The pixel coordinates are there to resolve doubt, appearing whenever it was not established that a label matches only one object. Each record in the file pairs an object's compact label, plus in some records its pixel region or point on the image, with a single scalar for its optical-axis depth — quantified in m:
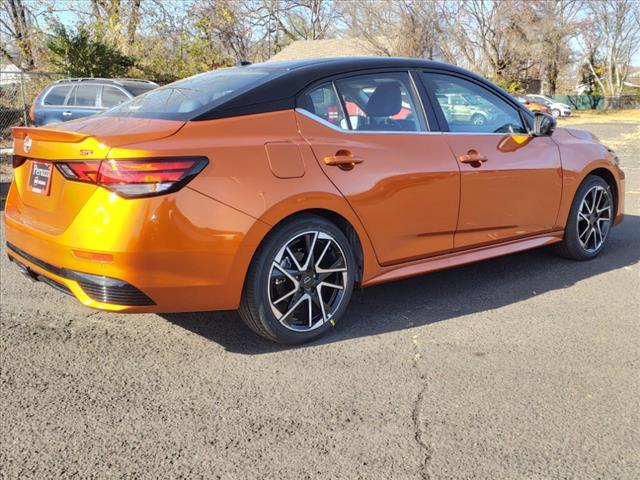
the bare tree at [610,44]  59.53
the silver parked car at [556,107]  45.44
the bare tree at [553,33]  46.41
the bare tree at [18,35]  25.62
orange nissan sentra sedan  3.05
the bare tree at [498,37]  41.03
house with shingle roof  37.75
